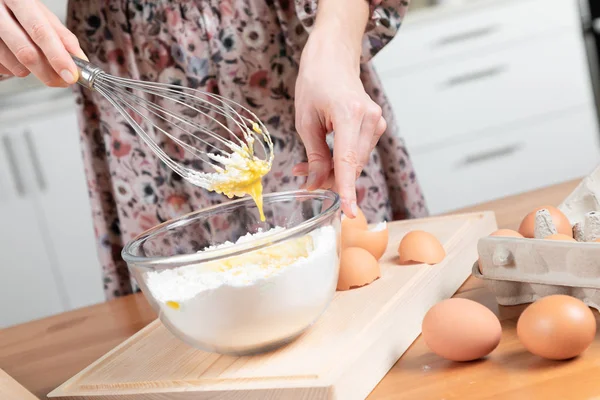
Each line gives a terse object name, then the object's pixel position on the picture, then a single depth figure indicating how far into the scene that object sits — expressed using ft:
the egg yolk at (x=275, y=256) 2.19
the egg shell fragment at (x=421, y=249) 2.88
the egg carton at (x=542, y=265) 2.19
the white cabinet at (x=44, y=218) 8.54
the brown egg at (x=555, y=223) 2.63
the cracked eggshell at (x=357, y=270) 2.75
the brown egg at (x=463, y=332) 2.10
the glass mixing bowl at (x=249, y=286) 2.20
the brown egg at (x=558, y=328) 1.96
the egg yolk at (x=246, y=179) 2.67
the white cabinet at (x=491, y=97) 9.01
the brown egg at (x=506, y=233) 2.54
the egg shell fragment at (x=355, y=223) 3.09
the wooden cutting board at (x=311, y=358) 2.14
